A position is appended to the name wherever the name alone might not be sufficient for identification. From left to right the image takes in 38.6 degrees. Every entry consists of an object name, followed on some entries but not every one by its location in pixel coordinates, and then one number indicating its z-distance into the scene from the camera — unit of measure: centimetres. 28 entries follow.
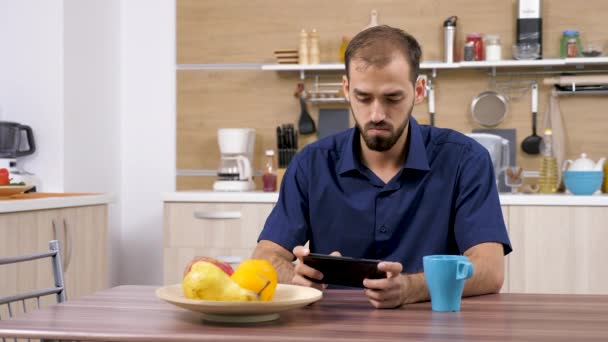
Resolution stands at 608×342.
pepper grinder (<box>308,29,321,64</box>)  413
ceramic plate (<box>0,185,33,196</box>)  293
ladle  403
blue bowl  363
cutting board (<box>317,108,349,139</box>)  424
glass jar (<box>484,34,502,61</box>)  396
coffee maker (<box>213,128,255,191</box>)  398
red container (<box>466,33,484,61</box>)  402
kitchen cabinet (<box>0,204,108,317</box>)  280
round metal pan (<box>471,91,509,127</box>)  409
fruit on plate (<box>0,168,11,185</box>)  303
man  179
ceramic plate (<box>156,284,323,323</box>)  129
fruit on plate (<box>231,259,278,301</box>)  135
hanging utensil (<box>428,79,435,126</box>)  411
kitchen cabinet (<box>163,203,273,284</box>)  375
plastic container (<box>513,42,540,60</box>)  395
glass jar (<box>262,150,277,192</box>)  404
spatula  423
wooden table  121
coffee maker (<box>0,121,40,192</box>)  356
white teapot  366
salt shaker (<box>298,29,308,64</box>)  412
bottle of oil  385
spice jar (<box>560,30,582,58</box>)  394
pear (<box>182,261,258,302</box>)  132
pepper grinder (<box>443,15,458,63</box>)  402
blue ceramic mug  143
